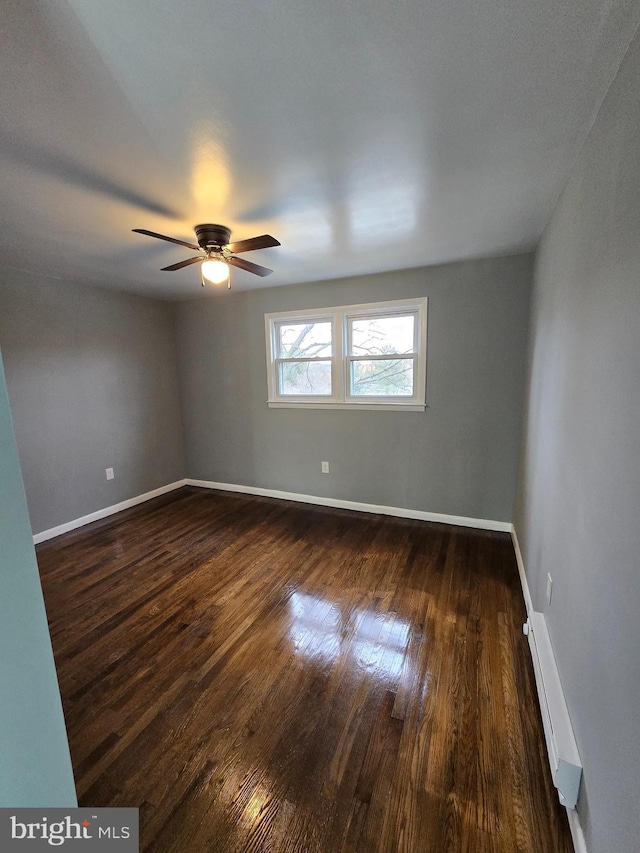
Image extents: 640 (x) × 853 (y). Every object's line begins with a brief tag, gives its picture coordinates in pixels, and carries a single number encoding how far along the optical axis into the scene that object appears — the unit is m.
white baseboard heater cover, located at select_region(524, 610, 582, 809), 1.09
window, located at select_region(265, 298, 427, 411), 3.25
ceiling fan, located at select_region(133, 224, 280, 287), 2.06
